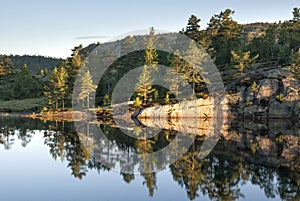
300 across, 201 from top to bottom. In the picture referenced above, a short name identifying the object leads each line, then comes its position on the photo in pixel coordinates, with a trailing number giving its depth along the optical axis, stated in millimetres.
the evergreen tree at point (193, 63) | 67625
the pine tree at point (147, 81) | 69812
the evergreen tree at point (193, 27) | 94625
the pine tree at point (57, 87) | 77688
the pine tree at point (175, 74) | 69875
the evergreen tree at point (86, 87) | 73625
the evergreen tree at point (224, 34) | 88375
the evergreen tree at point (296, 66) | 60250
